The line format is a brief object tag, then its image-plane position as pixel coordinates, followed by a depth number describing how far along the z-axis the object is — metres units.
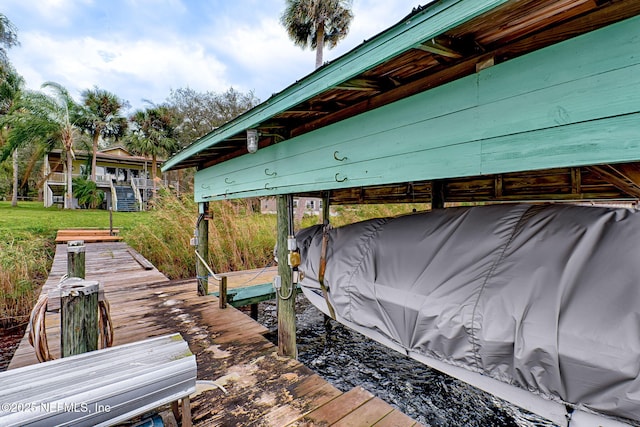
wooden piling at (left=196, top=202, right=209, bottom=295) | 4.87
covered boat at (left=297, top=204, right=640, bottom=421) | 1.12
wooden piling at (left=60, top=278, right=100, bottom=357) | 1.36
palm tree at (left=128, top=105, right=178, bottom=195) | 21.06
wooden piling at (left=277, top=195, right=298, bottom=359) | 2.96
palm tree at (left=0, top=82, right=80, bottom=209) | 16.02
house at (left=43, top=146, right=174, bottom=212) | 21.44
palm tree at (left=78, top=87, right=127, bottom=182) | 19.66
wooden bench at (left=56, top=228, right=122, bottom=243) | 9.29
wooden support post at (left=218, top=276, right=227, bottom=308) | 4.13
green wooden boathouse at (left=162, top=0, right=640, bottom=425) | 1.03
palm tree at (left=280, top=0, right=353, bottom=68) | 13.73
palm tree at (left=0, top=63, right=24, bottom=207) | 17.88
